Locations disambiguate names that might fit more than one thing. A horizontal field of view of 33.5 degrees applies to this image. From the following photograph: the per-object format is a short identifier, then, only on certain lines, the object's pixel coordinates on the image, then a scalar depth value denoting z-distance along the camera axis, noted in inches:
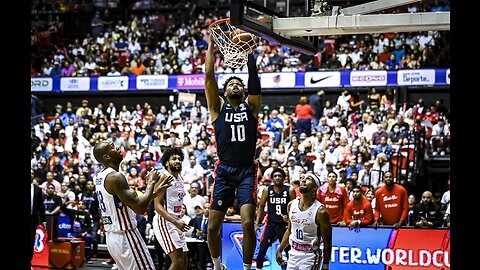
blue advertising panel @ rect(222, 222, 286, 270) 539.8
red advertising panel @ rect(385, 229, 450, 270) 499.8
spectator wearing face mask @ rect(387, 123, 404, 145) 706.8
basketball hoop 334.6
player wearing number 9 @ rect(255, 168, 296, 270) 491.8
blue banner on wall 850.1
